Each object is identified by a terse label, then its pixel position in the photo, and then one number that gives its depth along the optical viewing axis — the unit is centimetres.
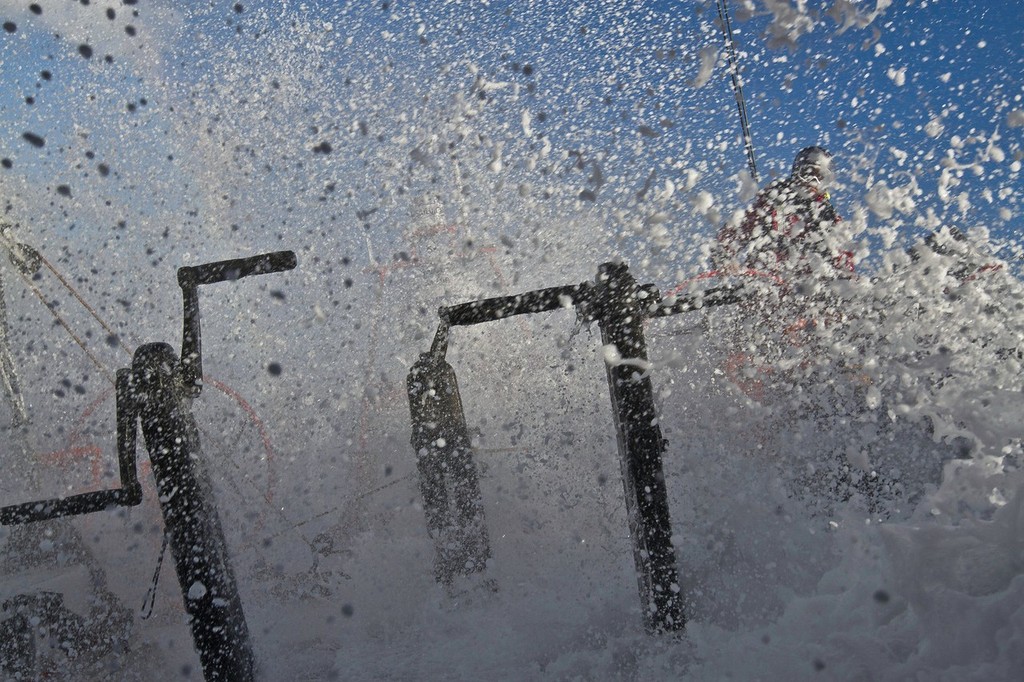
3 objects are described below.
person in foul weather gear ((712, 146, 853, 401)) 271
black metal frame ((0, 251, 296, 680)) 206
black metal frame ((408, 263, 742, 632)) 196
